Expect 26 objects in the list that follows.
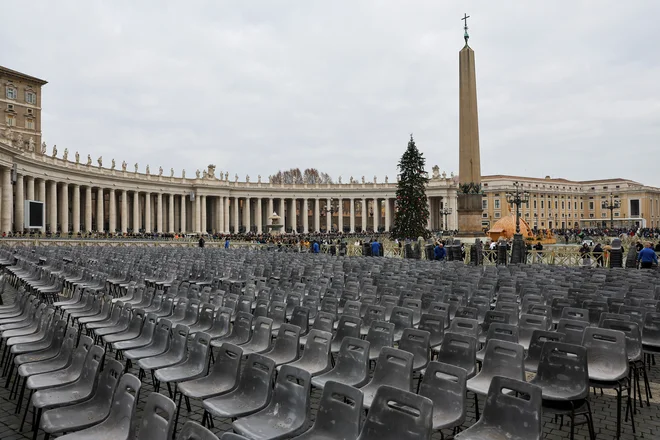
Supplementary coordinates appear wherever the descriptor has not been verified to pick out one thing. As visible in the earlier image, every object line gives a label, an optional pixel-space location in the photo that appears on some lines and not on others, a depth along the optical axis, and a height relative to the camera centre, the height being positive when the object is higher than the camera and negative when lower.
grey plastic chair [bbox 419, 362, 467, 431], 4.51 -1.71
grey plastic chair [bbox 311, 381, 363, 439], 4.02 -1.67
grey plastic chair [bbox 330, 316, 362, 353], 6.93 -1.57
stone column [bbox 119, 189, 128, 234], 73.06 +2.94
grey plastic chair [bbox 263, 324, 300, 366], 6.48 -1.68
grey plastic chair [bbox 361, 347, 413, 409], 5.13 -1.66
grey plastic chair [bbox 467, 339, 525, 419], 5.44 -1.69
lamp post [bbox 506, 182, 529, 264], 23.61 -1.33
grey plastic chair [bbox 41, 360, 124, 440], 4.58 -1.90
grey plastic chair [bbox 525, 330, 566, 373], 6.12 -1.69
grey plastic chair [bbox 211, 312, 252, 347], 7.46 -1.69
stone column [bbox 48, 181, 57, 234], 59.30 +3.59
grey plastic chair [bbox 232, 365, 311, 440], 4.42 -1.87
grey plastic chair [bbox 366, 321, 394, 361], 6.63 -1.60
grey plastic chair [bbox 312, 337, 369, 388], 5.60 -1.72
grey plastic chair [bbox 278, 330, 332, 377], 6.21 -1.72
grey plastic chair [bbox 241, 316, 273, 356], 7.04 -1.69
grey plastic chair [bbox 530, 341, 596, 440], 4.98 -1.74
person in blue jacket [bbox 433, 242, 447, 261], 26.05 -1.51
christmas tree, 56.88 +3.42
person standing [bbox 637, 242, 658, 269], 18.33 -1.37
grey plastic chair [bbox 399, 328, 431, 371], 6.12 -1.59
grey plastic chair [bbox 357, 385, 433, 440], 3.67 -1.57
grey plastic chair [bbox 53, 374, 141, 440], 4.30 -1.79
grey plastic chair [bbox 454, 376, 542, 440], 4.03 -1.71
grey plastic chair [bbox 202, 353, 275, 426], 4.91 -1.85
